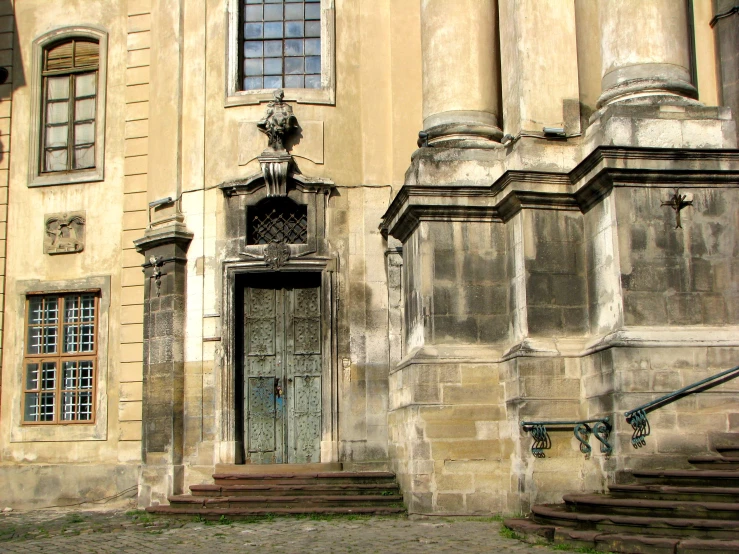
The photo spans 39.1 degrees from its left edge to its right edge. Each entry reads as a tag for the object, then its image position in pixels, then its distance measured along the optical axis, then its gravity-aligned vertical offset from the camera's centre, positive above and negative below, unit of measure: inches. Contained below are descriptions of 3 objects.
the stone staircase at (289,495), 515.5 -25.1
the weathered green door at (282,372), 619.5 +44.2
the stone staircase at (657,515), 340.8 -27.3
